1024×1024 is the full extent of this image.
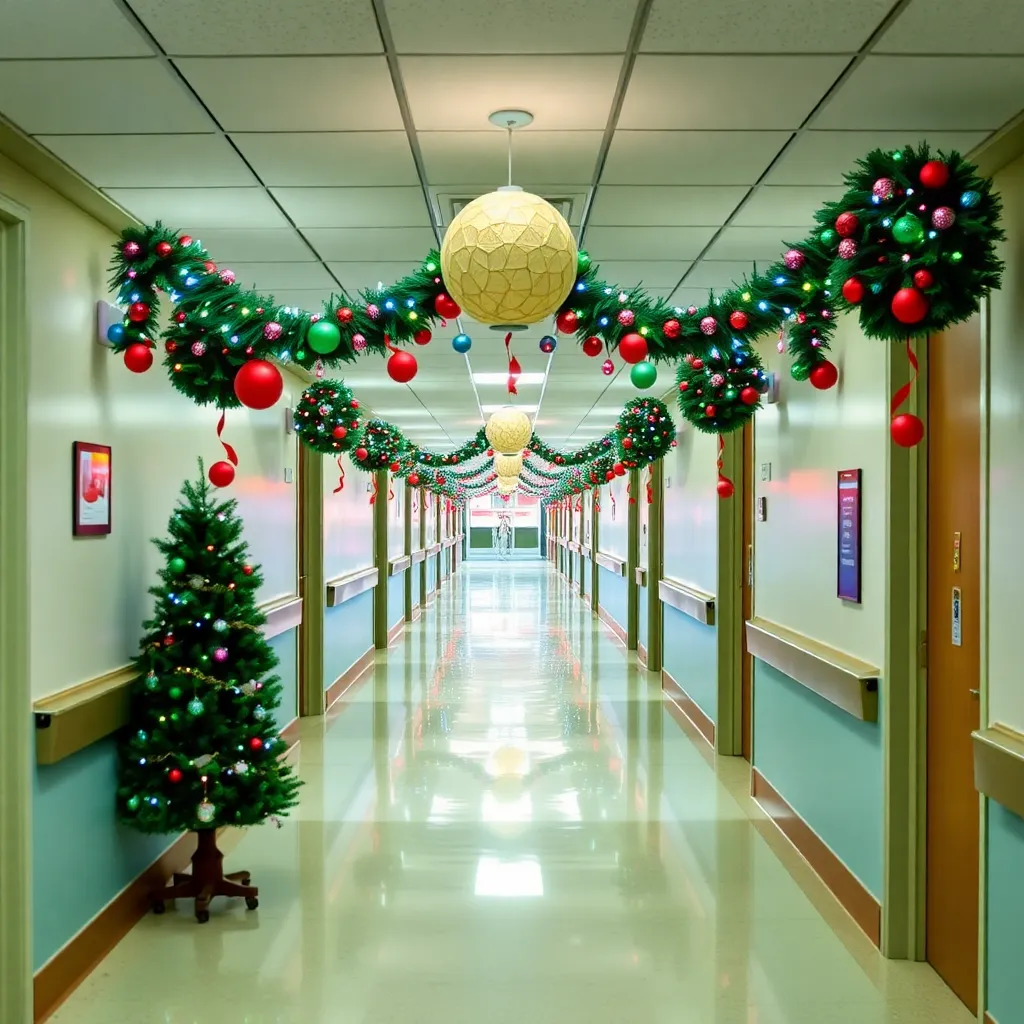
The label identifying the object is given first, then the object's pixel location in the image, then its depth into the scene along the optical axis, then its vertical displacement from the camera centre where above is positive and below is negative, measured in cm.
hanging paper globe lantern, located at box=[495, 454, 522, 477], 1204 +64
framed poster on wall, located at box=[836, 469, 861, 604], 425 -10
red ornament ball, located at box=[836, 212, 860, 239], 263 +78
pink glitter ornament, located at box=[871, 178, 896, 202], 256 +85
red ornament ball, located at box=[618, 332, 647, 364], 346 +60
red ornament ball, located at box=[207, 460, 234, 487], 396 +18
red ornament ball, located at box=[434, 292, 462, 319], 347 +75
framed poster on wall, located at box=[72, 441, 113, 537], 366 +12
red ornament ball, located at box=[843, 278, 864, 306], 262 +60
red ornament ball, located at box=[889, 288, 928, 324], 251 +53
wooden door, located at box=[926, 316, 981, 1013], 338 -48
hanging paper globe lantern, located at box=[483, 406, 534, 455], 743 +65
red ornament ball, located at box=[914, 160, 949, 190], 251 +87
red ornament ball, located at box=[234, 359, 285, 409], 335 +46
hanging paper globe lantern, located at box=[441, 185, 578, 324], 254 +69
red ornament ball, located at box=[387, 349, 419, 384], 351 +54
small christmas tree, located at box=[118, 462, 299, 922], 399 -80
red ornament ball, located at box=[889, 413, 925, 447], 287 +25
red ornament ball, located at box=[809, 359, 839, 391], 371 +53
